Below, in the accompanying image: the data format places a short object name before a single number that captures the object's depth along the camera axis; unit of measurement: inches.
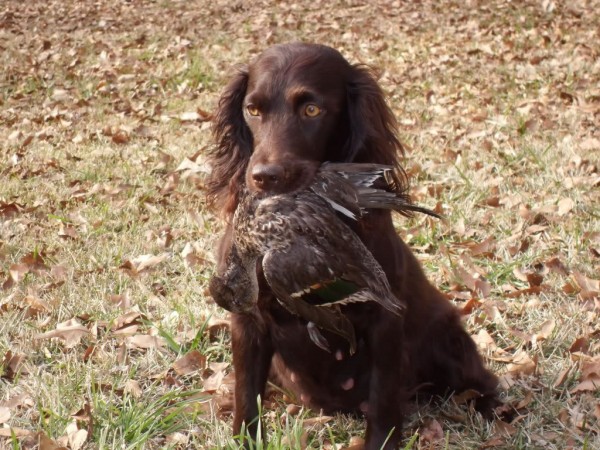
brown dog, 103.9
